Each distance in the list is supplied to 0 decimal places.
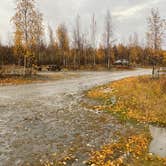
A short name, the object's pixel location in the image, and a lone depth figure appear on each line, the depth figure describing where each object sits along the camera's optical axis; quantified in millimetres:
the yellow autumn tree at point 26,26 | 24356
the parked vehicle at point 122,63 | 55707
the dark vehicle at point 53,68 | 38015
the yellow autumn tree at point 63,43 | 45804
